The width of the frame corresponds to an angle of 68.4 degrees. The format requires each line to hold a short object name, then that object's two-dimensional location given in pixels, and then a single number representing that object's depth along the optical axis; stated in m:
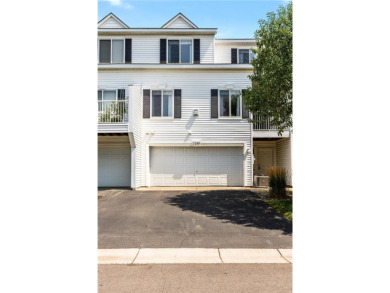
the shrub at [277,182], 9.95
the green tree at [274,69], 8.27
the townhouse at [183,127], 12.93
